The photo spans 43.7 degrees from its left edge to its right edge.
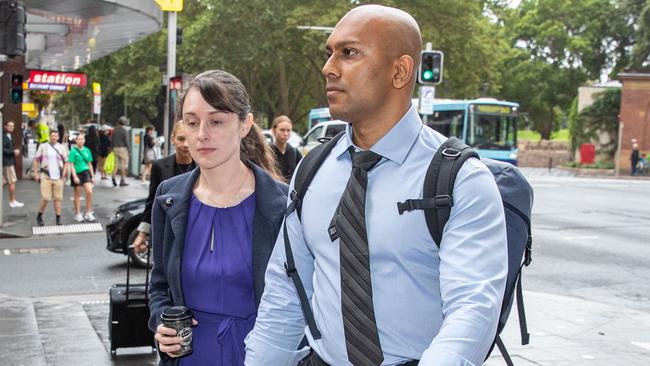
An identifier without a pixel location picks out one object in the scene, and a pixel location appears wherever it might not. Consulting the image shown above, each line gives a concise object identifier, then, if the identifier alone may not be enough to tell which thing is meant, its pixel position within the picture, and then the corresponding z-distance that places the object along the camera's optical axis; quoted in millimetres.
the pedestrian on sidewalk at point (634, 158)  43688
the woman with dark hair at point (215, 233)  2928
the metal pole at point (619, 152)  45847
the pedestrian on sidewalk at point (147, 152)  25281
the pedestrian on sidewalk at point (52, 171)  14977
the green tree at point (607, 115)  48719
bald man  1769
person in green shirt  15500
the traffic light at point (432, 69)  17375
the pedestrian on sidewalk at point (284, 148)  9289
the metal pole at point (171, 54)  17328
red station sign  25689
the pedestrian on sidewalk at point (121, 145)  25598
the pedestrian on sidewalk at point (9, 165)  17672
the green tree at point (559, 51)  63969
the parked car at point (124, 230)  10625
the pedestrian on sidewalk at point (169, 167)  6153
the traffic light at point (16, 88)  17641
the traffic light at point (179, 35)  20048
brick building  46625
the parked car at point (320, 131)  26484
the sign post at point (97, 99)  34594
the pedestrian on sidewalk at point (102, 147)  28353
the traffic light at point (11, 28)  12914
